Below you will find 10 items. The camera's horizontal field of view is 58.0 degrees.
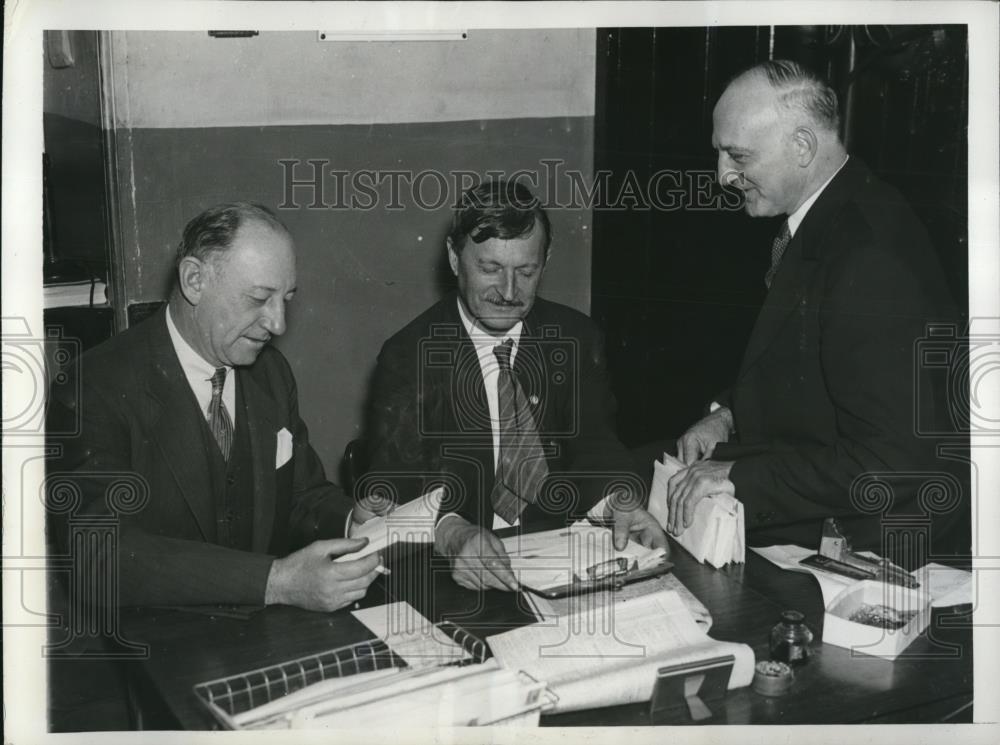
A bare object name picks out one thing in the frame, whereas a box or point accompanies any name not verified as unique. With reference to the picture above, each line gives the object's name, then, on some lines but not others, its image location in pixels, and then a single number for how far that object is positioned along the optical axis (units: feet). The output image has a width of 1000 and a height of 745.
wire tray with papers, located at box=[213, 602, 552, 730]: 5.49
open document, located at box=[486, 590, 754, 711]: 5.53
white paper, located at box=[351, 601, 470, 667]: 5.88
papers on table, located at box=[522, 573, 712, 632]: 6.29
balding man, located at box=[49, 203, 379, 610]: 7.25
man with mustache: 8.16
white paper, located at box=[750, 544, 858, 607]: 6.37
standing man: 7.61
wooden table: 5.57
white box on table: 5.94
